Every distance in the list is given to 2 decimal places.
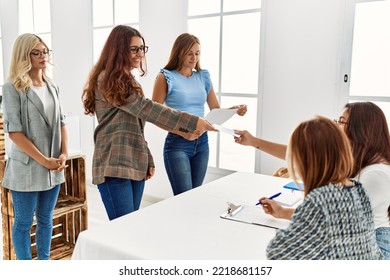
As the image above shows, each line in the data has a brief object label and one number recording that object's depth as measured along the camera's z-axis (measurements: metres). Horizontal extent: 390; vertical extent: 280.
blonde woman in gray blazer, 1.92
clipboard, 1.37
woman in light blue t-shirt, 2.19
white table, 1.15
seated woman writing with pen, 0.92
